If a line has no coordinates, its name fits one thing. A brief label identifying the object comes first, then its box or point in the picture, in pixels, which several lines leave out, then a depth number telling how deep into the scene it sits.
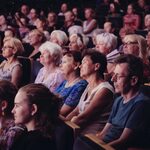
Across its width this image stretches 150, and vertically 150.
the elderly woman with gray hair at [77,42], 6.56
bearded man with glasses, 3.55
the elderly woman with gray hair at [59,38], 7.02
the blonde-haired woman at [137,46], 5.36
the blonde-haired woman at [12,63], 5.89
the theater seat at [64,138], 3.18
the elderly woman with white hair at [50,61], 5.49
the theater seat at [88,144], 2.93
